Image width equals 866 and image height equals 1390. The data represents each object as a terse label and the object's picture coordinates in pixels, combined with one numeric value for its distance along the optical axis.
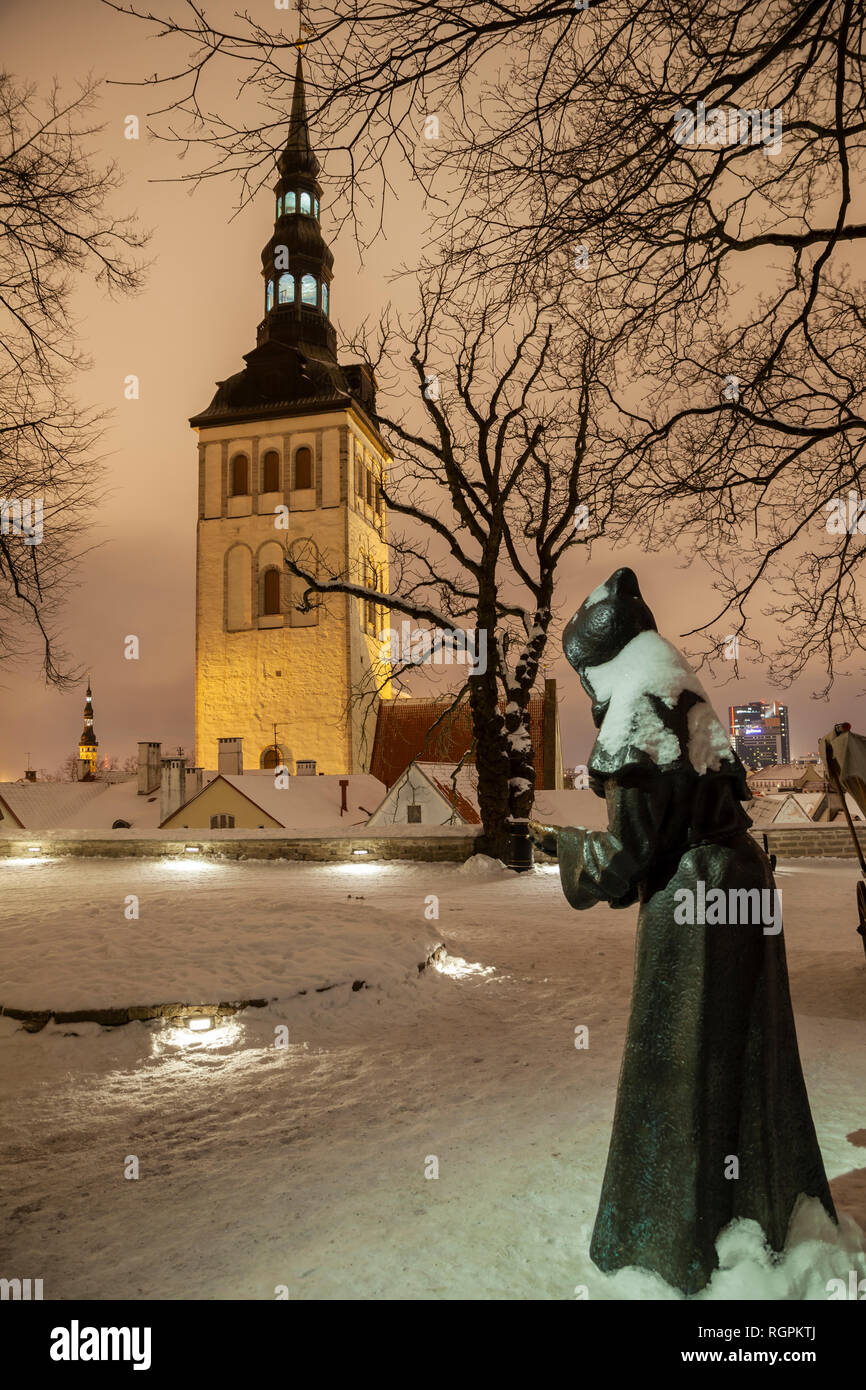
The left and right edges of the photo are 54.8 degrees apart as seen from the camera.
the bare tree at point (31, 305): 6.89
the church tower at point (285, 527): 43.09
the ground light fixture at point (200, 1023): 6.27
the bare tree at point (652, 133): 3.94
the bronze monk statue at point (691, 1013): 2.61
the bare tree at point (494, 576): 17.44
